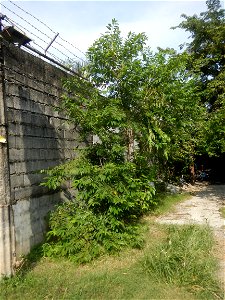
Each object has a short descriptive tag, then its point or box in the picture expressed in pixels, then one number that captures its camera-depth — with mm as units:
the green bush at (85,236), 4637
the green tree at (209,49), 11523
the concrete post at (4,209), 3975
